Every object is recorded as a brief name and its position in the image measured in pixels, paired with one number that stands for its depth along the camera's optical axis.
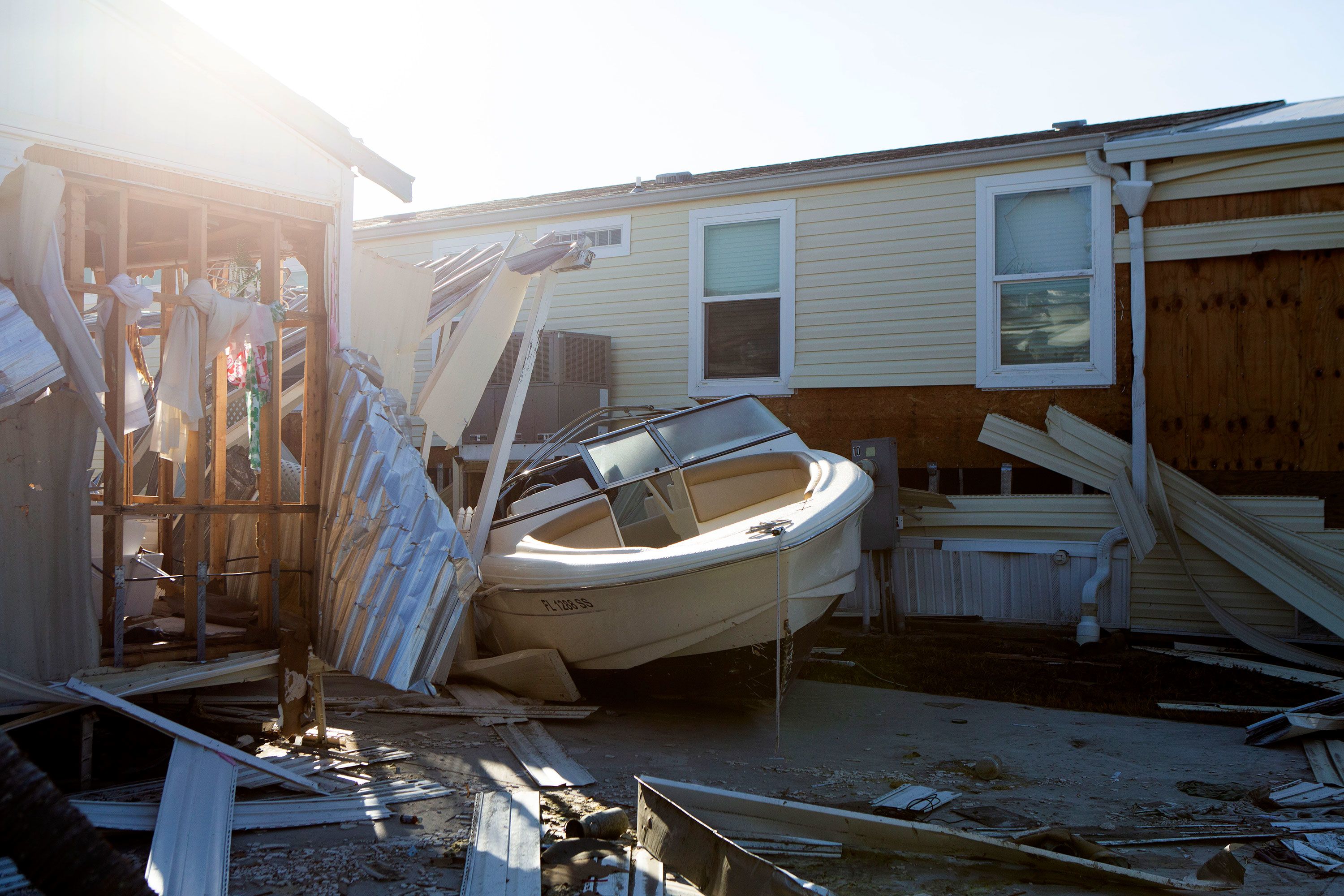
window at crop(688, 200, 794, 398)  10.43
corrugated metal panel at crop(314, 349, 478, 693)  4.79
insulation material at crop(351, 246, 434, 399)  6.35
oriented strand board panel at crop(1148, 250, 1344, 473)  8.37
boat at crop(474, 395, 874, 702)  5.86
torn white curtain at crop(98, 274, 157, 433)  4.68
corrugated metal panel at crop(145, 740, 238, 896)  3.43
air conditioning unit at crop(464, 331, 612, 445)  10.43
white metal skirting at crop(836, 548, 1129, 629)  9.11
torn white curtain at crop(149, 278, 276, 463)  4.98
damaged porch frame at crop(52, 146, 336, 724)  4.71
